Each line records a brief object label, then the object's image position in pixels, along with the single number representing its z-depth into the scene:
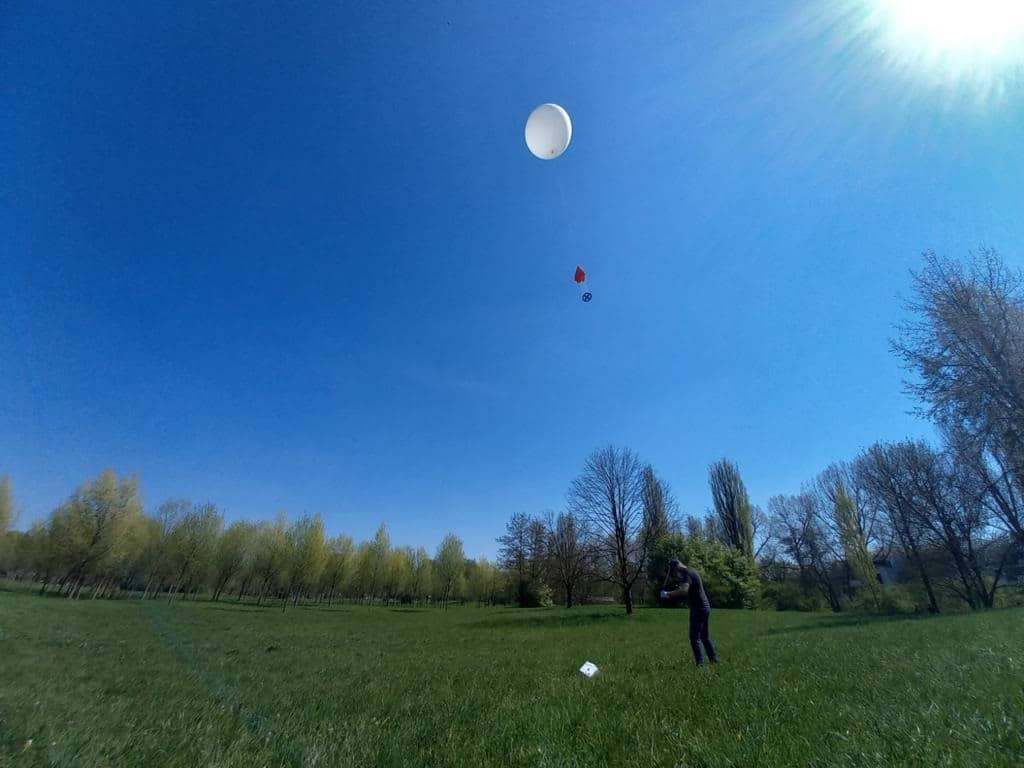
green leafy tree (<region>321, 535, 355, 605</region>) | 65.56
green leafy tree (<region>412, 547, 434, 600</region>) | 75.50
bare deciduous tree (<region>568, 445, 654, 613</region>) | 31.46
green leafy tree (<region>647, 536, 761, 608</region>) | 39.97
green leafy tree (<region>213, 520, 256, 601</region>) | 55.81
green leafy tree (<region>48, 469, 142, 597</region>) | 43.22
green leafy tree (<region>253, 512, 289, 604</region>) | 55.19
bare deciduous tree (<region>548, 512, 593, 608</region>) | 50.66
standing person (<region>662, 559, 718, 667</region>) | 8.41
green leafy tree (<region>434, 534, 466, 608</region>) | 74.62
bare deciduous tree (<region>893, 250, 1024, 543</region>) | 17.03
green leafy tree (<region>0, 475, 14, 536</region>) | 45.06
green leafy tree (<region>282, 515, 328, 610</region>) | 55.19
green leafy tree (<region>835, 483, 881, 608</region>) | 42.31
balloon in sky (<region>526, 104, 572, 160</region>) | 10.02
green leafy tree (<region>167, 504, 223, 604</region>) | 51.28
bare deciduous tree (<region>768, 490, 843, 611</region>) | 53.84
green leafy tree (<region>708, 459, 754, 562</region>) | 55.03
